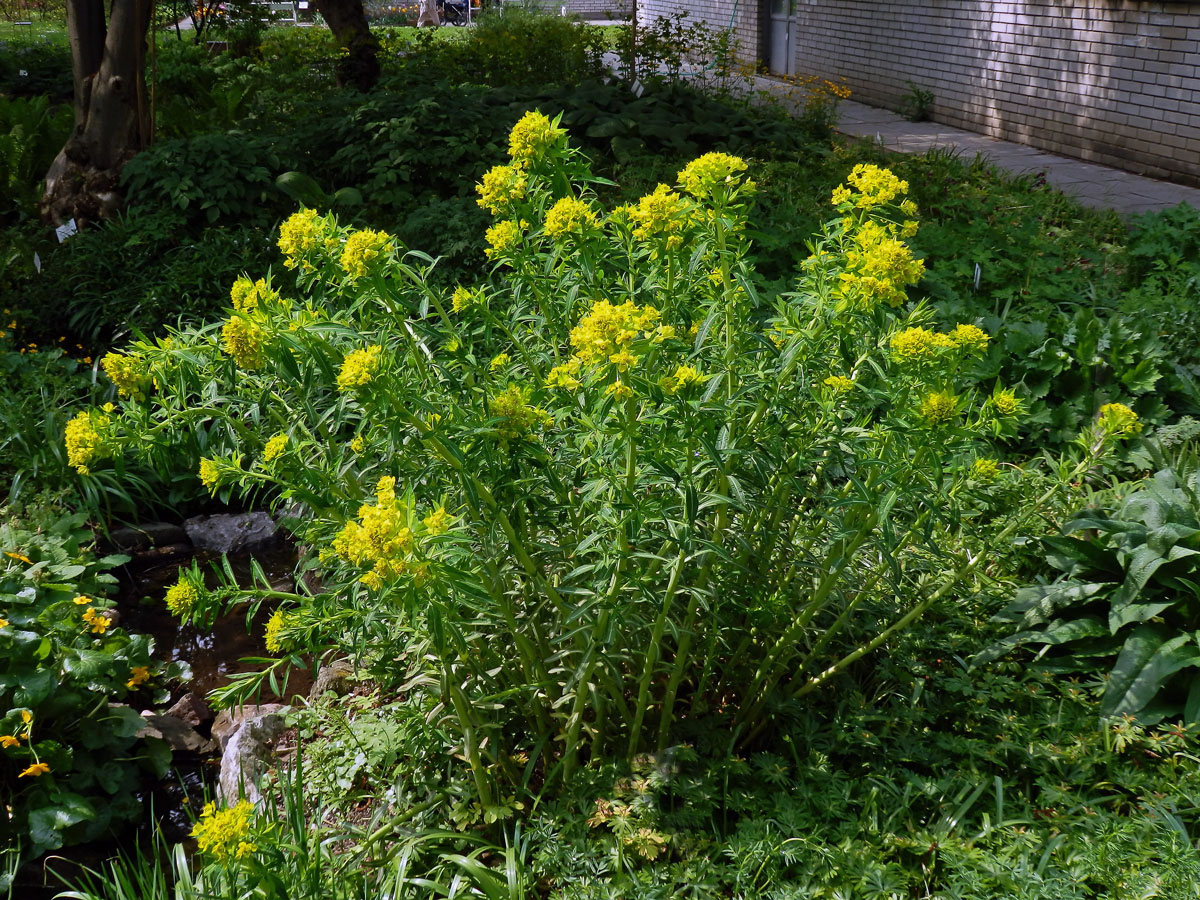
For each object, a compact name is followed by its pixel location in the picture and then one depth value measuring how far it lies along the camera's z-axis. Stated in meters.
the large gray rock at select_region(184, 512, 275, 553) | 4.71
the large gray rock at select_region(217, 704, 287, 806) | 2.95
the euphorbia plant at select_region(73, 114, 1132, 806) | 2.11
